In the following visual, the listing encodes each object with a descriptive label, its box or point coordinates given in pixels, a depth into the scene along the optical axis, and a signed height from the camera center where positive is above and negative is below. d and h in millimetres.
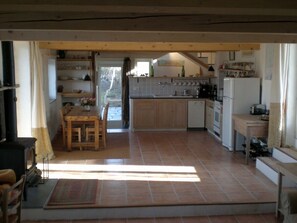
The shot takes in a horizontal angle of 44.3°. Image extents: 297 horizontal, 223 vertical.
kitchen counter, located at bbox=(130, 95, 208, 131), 10398 -981
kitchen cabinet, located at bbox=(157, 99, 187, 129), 10453 -1035
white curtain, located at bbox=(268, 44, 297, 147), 6336 -370
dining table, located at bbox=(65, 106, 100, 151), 7785 -952
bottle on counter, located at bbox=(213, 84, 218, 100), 10484 -382
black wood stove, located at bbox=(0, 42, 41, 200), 4859 -823
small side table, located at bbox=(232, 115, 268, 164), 6781 -938
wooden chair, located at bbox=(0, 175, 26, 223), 3203 -1149
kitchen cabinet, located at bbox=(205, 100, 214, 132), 10023 -1068
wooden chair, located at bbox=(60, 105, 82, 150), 7903 -1135
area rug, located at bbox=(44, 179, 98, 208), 4902 -1663
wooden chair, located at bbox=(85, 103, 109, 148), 8075 -1141
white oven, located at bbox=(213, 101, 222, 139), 8898 -1006
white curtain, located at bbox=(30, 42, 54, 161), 6715 -443
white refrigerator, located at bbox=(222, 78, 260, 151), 7774 -409
